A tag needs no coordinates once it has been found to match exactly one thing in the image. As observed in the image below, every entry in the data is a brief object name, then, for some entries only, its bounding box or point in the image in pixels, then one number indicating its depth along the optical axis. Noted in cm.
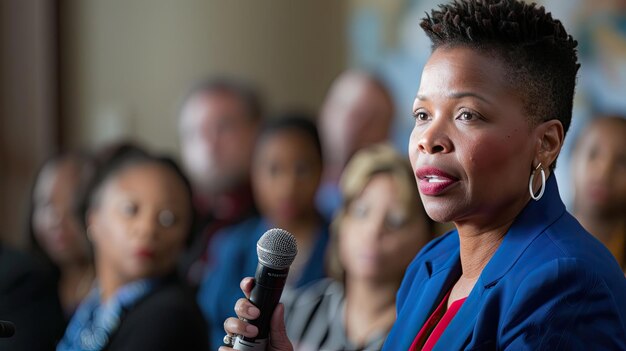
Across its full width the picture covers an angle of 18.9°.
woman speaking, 262
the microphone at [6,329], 309
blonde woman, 520
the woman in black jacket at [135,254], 496
